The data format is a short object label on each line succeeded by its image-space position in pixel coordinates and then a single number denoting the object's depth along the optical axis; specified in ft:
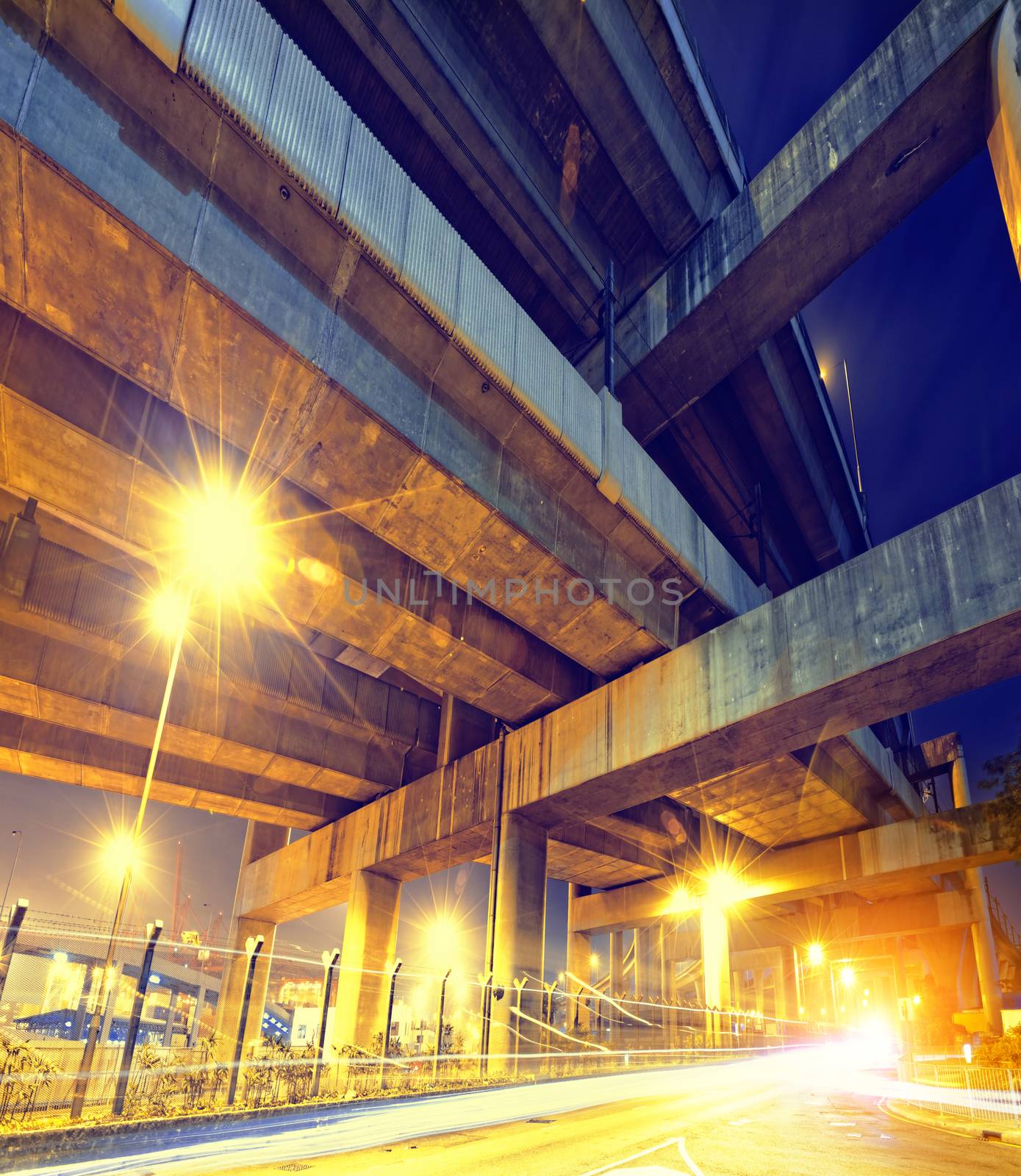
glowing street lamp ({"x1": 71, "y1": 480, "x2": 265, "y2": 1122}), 41.60
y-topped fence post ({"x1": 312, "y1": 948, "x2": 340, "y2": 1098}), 38.52
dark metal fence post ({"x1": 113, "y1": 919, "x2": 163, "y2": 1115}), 29.86
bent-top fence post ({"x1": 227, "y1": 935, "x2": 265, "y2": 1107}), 33.78
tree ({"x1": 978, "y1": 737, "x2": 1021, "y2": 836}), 76.43
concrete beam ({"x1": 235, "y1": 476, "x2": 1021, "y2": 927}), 37.45
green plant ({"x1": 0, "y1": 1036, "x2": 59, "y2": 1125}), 28.45
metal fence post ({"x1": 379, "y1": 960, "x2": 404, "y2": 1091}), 42.57
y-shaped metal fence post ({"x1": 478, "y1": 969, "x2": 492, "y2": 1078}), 55.47
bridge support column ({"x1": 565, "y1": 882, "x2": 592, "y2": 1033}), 130.11
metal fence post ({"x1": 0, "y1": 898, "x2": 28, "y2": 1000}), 27.25
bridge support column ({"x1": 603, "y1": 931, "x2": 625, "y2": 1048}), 148.05
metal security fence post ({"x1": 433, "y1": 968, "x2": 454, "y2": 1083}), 47.15
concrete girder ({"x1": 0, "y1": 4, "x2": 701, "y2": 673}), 29.04
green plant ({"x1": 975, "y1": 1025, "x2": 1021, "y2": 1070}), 68.17
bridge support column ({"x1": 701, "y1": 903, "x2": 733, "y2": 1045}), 100.99
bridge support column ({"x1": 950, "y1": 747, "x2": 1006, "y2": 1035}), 136.98
